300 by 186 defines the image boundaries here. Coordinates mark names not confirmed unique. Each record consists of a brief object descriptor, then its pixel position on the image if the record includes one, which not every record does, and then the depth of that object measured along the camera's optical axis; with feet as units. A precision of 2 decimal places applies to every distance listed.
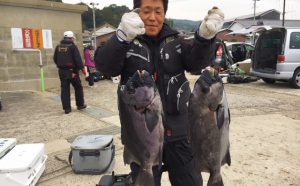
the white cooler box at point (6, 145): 9.12
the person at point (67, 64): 17.98
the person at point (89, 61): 28.68
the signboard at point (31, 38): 24.76
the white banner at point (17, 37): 24.61
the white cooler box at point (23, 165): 8.39
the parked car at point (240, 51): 42.22
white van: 24.93
